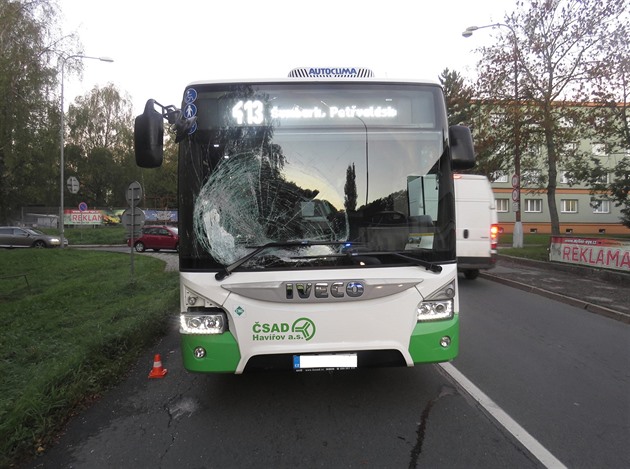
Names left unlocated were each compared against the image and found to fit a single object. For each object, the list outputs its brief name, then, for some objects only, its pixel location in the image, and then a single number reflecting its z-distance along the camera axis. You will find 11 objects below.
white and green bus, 3.44
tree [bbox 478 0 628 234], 15.68
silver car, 27.23
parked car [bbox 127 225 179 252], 25.05
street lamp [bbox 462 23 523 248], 16.69
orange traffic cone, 4.77
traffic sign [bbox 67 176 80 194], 25.69
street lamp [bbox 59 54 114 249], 21.42
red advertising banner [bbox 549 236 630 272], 11.05
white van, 11.05
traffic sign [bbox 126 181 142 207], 12.10
